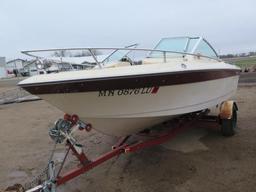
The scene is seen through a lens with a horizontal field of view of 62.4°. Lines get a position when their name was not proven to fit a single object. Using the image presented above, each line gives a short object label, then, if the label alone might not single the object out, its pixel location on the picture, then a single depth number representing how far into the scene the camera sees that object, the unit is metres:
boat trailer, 2.47
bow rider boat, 2.53
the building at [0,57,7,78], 35.81
